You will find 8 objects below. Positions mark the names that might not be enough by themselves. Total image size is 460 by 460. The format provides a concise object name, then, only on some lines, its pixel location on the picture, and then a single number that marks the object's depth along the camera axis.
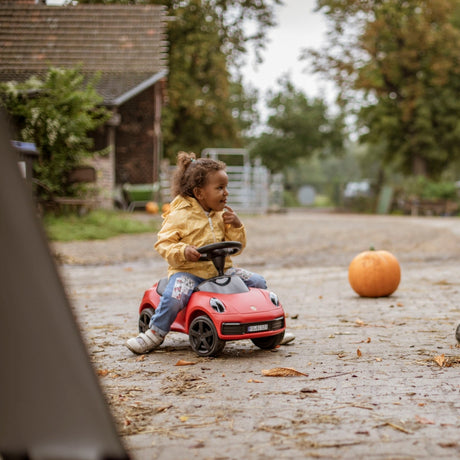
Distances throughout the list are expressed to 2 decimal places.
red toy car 4.68
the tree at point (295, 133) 57.91
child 4.90
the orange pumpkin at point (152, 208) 26.03
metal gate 30.78
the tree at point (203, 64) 33.66
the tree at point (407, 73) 38.59
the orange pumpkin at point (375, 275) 7.74
